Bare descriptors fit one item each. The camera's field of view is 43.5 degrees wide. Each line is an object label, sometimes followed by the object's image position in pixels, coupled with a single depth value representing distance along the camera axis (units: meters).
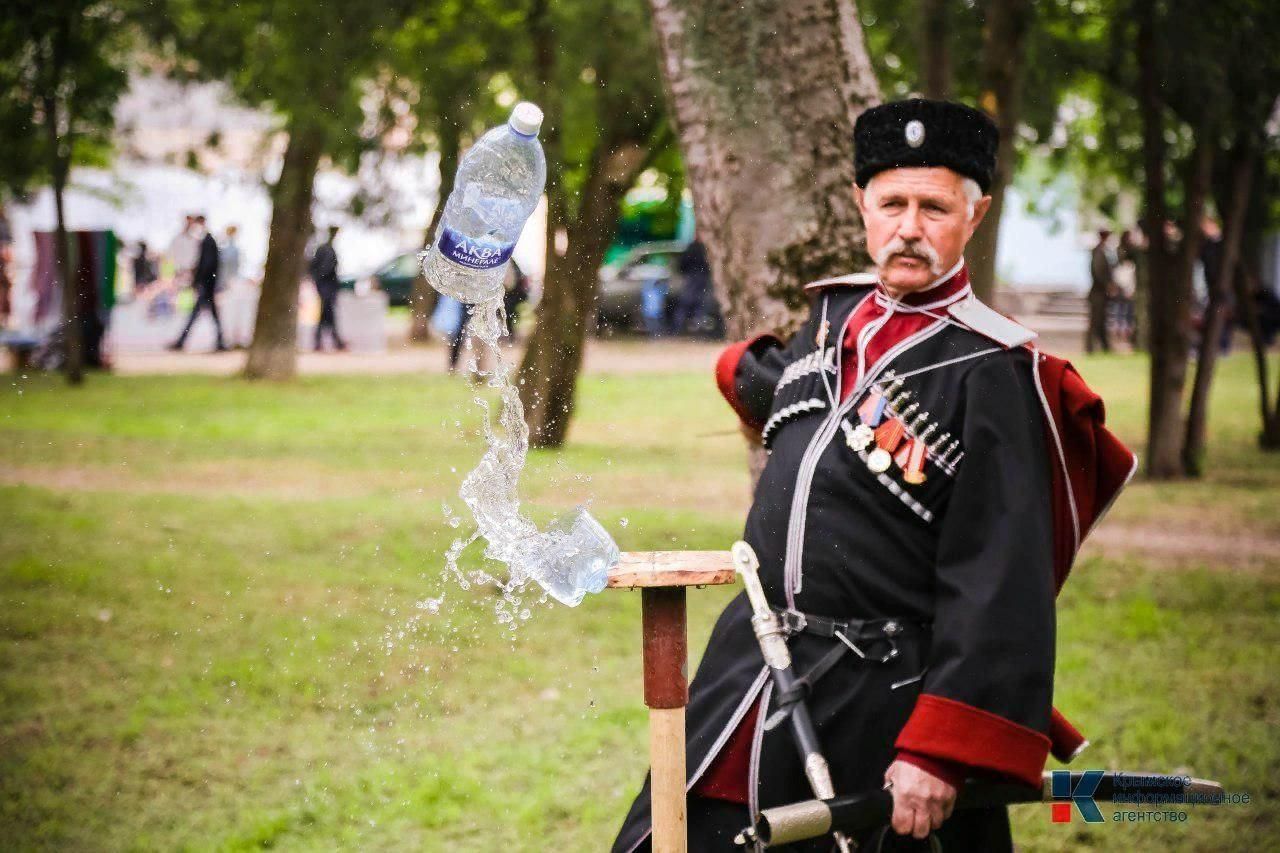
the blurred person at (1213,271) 14.36
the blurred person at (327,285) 21.64
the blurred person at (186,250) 24.20
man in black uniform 2.87
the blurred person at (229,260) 25.44
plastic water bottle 3.30
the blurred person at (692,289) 30.98
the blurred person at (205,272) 21.50
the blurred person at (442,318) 25.20
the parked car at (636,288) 33.03
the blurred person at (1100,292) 27.31
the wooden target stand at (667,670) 2.98
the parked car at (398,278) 36.97
